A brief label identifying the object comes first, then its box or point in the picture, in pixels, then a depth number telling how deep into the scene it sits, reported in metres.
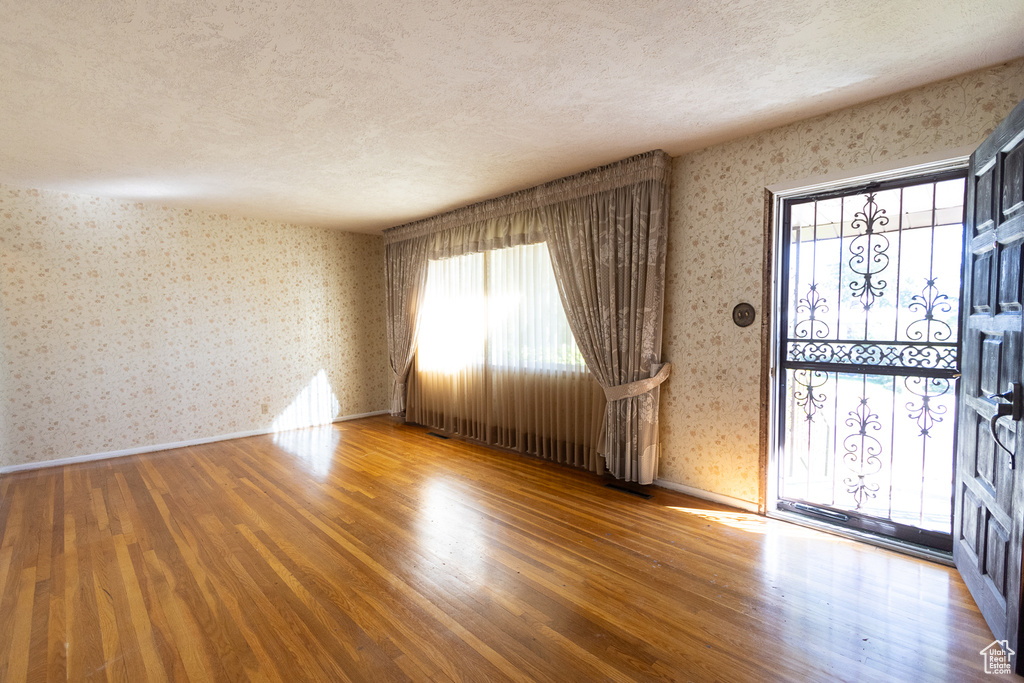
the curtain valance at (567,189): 3.50
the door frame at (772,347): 3.05
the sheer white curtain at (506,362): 4.27
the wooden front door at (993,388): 1.82
